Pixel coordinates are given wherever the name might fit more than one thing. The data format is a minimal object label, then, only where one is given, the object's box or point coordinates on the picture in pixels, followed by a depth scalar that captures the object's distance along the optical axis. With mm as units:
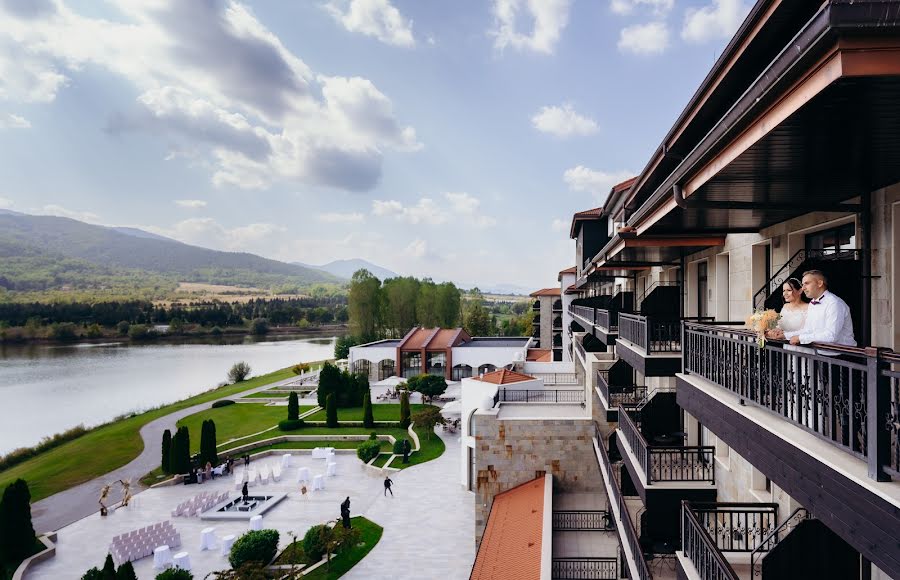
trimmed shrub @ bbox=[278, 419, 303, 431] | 30359
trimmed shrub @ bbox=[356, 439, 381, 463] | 24125
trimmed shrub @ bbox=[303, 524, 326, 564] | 14828
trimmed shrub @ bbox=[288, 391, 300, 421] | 30859
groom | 3637
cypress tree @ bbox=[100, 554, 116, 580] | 11309
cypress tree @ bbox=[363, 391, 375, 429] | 30625
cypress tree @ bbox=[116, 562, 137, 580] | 11492
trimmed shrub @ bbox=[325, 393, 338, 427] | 31214
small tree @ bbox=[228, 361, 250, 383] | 53062
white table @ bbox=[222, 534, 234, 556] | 15961
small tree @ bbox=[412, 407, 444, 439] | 27406
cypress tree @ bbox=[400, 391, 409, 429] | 30453
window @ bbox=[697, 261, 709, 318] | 9816
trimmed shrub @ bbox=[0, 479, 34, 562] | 15445
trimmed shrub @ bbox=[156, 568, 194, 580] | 12516
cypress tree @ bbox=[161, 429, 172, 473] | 23547
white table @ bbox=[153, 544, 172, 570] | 15211
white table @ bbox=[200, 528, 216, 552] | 16453
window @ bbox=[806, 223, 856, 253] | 5250
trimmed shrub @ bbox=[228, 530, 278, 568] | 14141
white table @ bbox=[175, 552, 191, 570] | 14750
